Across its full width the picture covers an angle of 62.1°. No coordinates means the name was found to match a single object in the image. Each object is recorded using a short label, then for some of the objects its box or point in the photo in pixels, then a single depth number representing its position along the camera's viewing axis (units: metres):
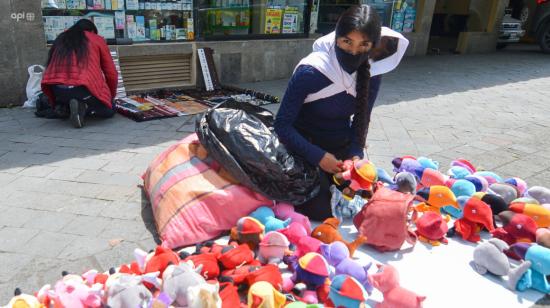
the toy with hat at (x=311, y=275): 2.06
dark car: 12.52
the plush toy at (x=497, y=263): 2.25
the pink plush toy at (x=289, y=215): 2.57
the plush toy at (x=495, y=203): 2.78
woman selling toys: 2.49
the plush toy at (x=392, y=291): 1.90
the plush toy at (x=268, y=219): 2.50
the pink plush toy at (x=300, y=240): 2.31
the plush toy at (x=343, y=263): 2.12
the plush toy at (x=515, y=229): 2.52
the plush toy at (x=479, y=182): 3.15
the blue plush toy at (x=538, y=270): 2.22
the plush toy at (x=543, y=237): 2.42
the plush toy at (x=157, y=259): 2.07
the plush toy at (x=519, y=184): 3.21
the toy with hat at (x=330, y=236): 2.43
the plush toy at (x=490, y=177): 3.33
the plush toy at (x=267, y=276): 2.03
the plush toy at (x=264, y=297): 1.83
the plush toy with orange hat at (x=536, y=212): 2.62
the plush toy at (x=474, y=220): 2.64
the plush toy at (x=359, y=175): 2.48
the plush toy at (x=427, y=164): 3.42
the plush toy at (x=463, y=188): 3.00
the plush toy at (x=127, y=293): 1.81
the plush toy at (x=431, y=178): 3.17
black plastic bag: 2.59
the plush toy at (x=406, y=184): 2.95
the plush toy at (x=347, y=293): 1.91
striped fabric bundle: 2.50
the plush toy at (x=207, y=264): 2.08
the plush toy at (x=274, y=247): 2.29
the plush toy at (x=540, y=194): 2.99
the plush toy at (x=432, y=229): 2.64
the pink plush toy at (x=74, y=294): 1.86
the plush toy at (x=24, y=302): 1.82
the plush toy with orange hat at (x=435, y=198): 2.89
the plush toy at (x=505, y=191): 2.95
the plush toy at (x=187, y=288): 1.75
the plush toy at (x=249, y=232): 2.39
